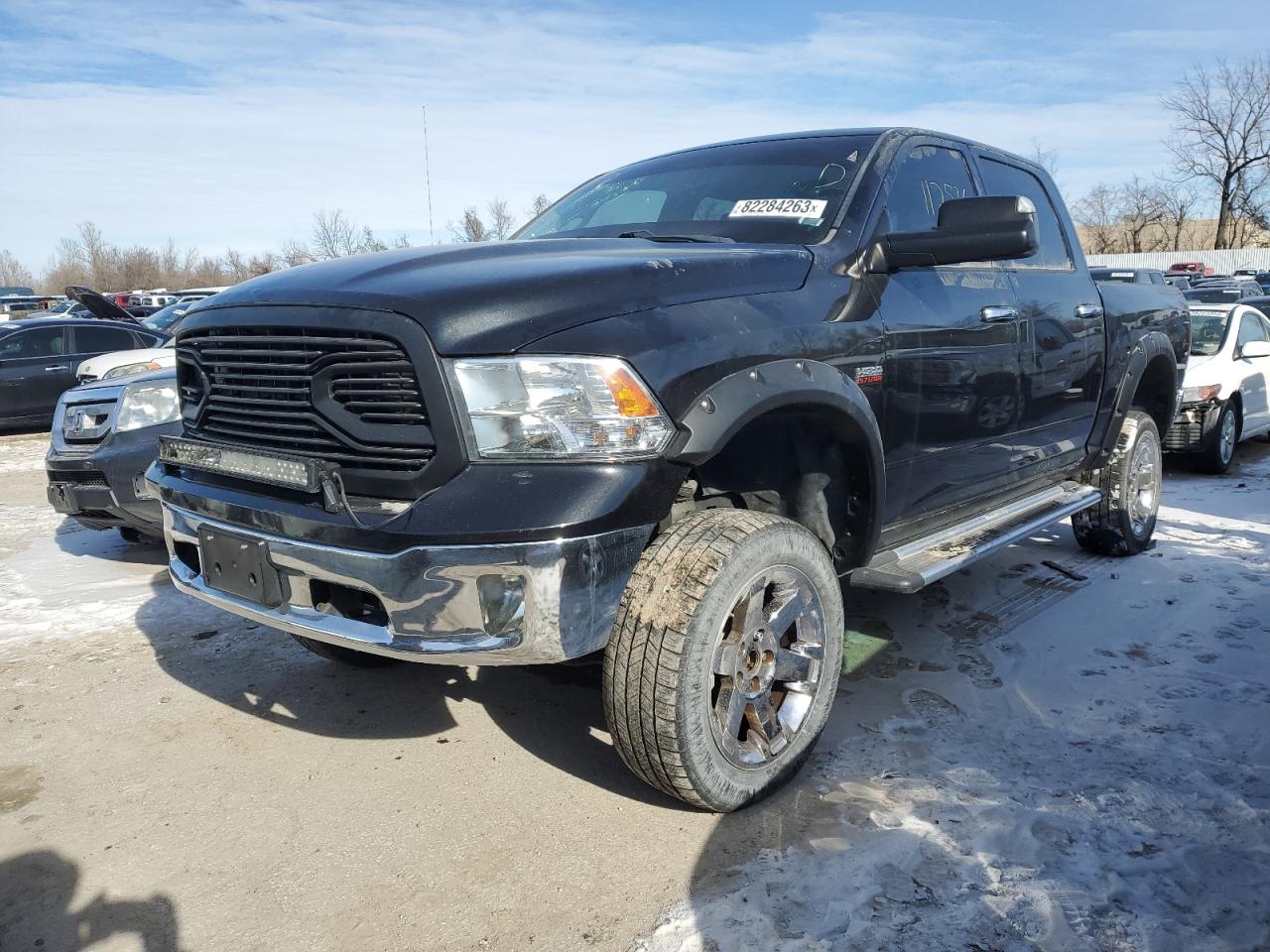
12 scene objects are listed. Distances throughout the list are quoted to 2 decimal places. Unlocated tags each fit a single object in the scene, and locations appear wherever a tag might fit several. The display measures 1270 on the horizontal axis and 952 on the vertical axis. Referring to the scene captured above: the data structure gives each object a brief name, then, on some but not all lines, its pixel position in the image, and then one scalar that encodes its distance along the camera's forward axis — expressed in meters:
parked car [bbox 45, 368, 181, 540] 5.07
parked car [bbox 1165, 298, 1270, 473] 8.02
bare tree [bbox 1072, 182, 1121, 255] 57.25
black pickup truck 2.30
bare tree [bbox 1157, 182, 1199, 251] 53.28
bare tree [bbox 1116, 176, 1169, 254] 54.81
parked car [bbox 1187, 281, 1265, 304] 14.98
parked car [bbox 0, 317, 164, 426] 11.85
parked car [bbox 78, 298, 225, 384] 6.66
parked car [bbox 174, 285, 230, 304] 26.18
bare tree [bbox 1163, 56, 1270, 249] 45.09
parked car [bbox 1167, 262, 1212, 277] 37.32
